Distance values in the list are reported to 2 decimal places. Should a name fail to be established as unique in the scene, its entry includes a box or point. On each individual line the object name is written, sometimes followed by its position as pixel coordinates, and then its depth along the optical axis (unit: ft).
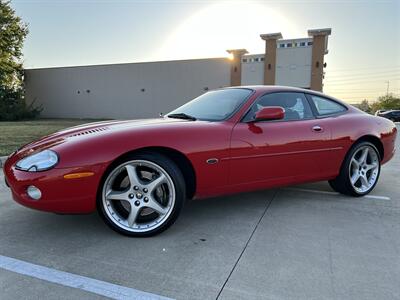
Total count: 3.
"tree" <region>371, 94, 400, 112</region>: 250.47
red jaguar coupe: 8.69
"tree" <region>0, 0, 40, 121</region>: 92.29
